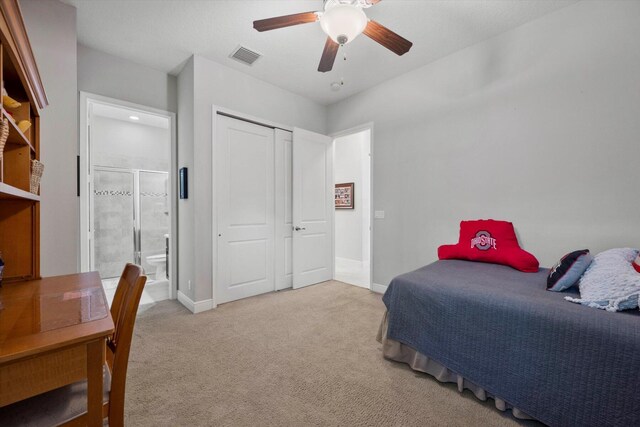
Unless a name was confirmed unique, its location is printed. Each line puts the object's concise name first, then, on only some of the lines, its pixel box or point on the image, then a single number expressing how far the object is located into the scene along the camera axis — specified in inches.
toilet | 170.7
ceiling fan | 67.6
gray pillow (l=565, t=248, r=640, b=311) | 53.7
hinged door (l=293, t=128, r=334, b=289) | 152.6
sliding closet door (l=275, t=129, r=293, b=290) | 148.9
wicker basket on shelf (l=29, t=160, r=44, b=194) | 65.7
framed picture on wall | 240.2
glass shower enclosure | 178.2
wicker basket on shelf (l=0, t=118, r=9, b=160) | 44.8
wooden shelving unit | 60.7
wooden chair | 34.1
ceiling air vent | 115.0
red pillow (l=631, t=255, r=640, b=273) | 61.1
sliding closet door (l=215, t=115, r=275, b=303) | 127.8
